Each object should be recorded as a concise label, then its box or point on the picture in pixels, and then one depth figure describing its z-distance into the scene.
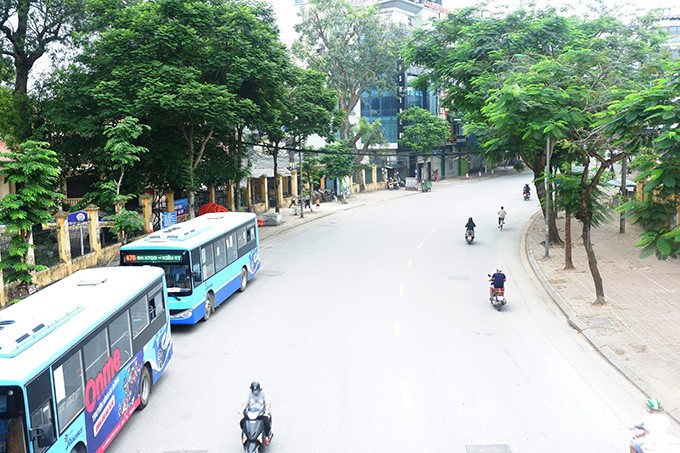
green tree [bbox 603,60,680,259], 12.44
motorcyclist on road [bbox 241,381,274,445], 9.93
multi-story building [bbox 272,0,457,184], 72.12
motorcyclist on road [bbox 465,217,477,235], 31.59
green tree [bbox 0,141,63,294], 17.36
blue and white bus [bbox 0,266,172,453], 7.87
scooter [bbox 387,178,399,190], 68.88
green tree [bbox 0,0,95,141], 29.20
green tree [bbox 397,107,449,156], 68.31
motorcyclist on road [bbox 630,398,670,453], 8.34
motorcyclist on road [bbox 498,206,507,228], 36.75
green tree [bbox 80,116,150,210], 23.88
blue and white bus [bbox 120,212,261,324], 16.66
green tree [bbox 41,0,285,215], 27.02
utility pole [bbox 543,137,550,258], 25.52
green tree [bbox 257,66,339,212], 39.06
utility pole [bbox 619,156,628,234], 33.25
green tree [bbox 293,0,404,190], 55.09
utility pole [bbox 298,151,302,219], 43.43
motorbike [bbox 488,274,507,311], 18.94
